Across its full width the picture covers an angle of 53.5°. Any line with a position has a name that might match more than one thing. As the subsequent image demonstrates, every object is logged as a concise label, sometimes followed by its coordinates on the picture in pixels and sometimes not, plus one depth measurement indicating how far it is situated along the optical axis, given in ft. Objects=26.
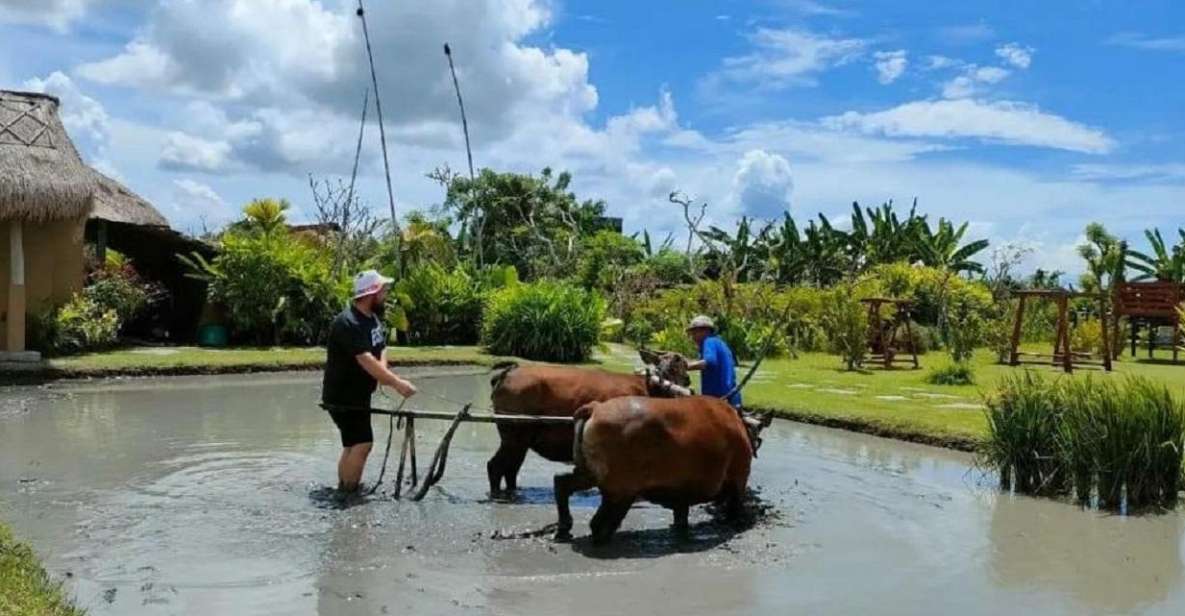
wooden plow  29.32
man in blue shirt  31.65
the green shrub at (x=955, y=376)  61.77
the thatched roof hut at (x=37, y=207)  58.70
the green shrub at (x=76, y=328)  62.80
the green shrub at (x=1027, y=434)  33.17
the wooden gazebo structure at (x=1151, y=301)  82.48
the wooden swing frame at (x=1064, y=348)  66.08
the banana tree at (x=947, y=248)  122.11
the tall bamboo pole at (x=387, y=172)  92.38
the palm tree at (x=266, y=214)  79.87
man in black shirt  29.86
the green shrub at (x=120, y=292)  68.85
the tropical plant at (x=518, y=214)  127.54
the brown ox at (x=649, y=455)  26.03
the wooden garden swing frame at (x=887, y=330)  72.95
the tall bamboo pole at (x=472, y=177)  102.01
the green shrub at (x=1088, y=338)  84.43
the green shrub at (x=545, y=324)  73.15
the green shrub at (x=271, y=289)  74.18
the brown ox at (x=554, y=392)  30.83
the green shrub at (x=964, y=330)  67.62
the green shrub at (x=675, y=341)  68.74
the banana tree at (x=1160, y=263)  107.96
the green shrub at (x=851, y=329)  71.10
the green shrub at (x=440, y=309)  81.05
